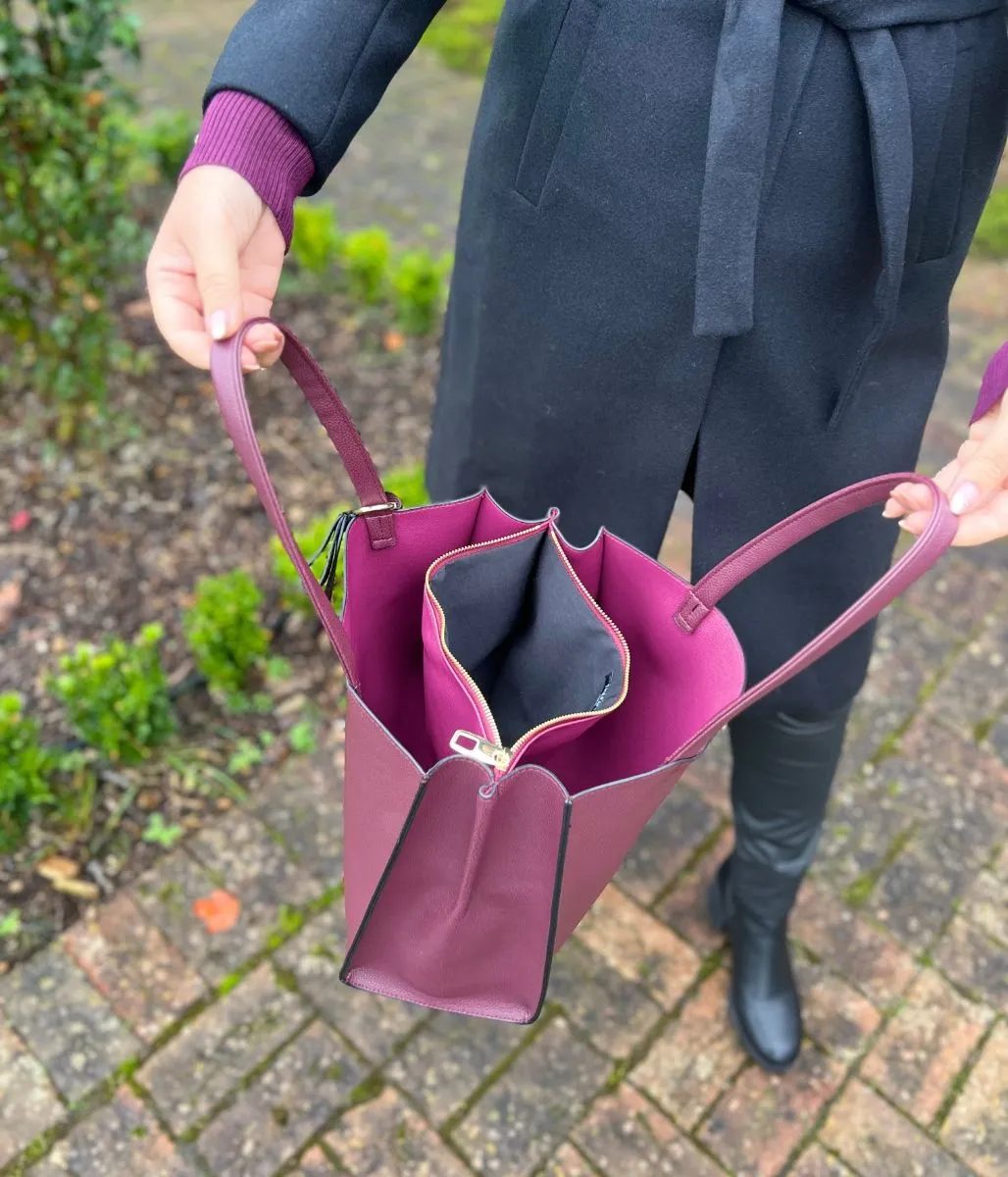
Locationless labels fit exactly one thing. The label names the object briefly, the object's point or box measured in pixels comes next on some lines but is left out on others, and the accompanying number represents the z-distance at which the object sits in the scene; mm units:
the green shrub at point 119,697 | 2229
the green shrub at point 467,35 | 5559
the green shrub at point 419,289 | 3381
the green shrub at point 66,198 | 2447
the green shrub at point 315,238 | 3502
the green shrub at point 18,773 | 2121
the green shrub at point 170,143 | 3477
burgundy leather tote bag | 1049
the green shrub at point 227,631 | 2385
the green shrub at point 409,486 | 2594
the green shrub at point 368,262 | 3486
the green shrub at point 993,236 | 4348
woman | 1101
